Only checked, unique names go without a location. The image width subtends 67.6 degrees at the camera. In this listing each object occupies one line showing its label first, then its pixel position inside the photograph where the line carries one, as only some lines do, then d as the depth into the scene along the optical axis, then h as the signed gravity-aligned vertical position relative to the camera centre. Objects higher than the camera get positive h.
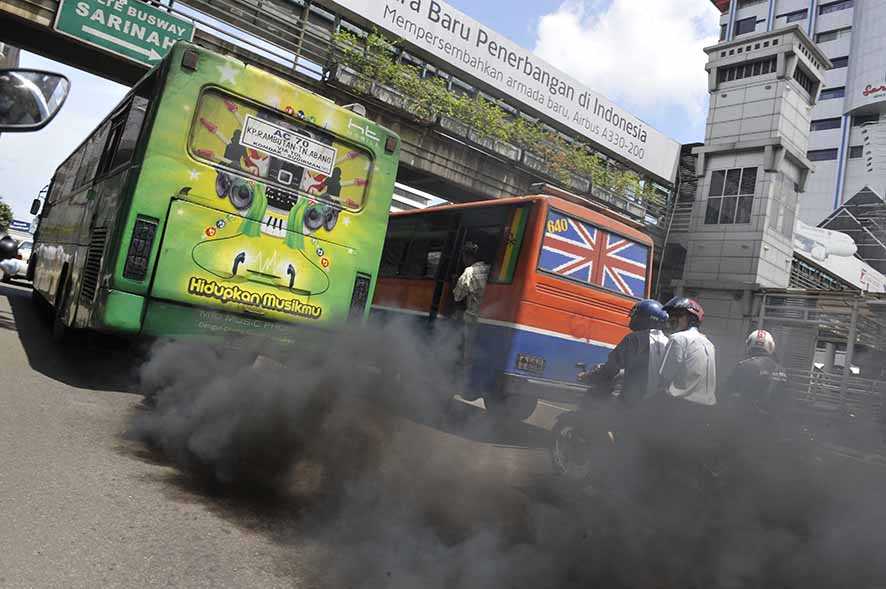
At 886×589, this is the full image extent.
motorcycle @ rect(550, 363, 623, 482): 4.83 -0.41
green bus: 5.17 +0.83
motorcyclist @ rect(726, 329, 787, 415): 6.44 +0.31
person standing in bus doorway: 7.38 +0.64
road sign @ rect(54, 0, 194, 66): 11.34 +4.46
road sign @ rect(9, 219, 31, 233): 29.03 +1.88
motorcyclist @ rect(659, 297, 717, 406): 4.59 +0.20
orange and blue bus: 6.96 +0.90
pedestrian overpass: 11.52 +5.04
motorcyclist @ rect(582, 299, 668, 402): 4.74 +0.23
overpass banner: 17.08 +8.34
